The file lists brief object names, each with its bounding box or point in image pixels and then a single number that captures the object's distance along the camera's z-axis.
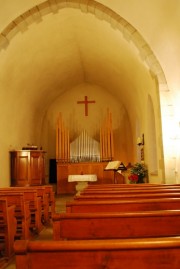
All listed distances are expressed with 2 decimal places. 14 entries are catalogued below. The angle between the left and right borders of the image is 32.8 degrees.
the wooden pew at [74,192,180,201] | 3.57
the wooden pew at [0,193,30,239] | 4.43
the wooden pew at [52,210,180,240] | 2.22
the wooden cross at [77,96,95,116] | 13.92
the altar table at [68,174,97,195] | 11.35
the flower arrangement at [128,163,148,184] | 9.12
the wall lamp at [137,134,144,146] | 9.98
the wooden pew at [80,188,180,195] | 4.20
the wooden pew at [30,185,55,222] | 6.33
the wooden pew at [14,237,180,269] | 1.39
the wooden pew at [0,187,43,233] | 5.22
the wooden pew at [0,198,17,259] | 3.78
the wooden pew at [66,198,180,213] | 2.94
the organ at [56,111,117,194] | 12.23
